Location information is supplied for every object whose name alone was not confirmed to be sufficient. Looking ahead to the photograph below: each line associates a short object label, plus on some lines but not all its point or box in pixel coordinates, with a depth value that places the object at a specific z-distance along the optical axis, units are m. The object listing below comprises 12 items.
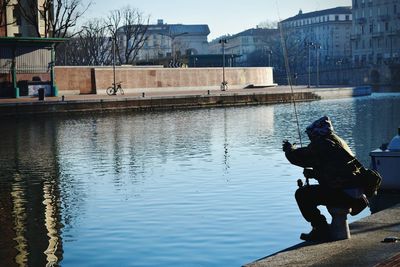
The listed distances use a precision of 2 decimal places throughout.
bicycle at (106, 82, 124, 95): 70.28
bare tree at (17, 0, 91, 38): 71.88
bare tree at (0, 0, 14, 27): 64.66
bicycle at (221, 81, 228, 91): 83.34
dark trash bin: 57.26
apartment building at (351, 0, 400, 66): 144.00
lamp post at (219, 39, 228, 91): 83.31
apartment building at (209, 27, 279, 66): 170.74
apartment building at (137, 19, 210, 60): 120.04
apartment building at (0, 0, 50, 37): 71.73
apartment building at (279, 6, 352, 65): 187.00
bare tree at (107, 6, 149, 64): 118.38
